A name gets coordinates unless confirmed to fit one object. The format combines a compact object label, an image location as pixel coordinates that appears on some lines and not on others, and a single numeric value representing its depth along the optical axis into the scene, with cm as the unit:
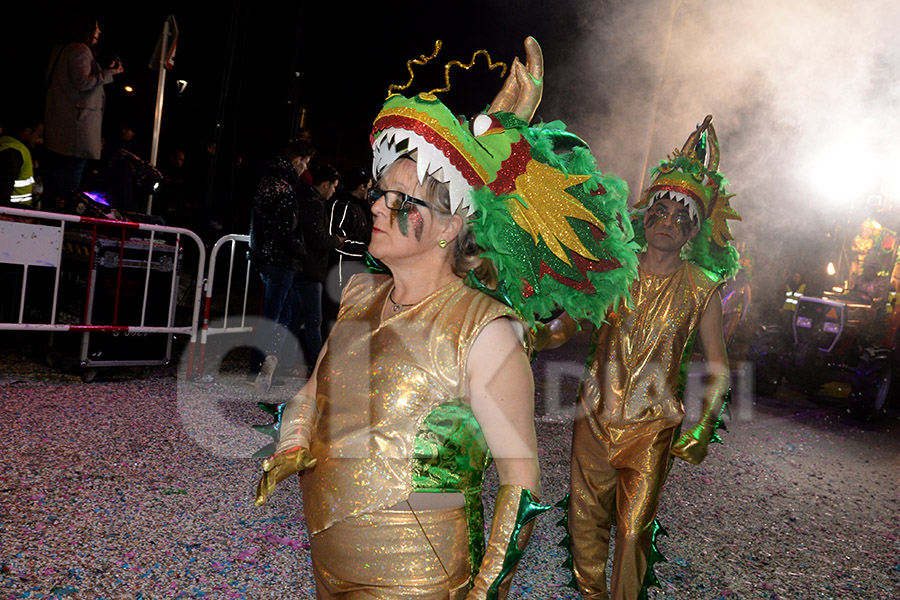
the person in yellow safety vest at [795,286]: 1451
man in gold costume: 313
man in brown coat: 691
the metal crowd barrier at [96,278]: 602
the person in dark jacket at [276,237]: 638
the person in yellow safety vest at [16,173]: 746
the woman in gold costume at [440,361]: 166
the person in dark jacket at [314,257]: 662
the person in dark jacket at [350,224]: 704
